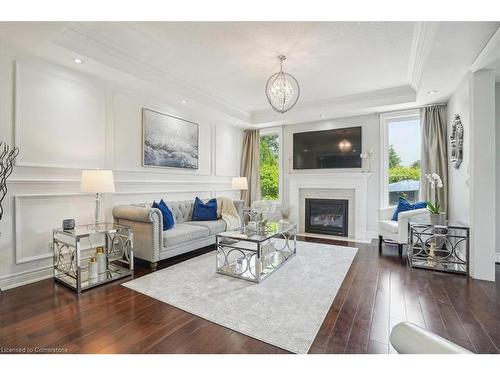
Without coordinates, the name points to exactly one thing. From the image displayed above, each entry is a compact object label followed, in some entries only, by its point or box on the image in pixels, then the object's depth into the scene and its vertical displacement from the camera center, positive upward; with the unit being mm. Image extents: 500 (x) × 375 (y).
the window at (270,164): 6208 +591
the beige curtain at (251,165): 6180 +574
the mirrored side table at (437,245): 3145 -780
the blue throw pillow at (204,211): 4414 -408
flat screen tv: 5195 +860
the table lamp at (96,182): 2848 +69
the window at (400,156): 4766 +625
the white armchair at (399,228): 3641 -611
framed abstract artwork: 4094 +836
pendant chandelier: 3166 +1227
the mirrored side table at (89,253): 2637 -805
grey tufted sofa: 3135 -632
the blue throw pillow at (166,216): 3570 -401
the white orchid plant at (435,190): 3645 -28
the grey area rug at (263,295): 1874 -1039
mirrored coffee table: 2846 -961
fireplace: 5297 -615
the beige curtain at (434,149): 4270 +680
